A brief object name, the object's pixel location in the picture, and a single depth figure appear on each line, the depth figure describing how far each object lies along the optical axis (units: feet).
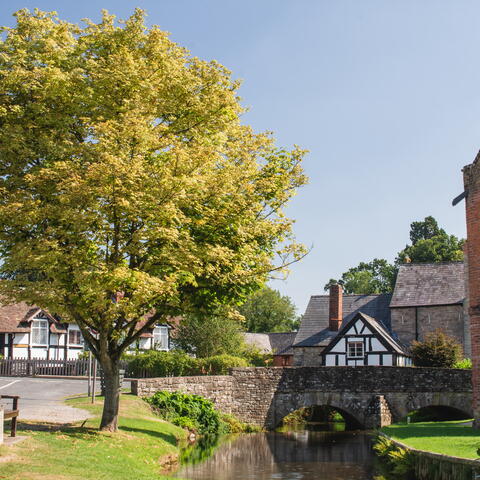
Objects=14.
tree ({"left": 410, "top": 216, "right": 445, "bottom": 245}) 309.22
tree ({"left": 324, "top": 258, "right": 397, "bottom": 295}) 306.96
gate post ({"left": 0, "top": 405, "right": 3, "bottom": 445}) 45.62
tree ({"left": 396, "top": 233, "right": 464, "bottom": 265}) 260.62
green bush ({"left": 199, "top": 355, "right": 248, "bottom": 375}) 121.39
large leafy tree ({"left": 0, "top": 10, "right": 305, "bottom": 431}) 55.11
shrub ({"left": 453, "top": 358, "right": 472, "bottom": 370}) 119.96
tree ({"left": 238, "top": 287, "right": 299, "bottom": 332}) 274.05
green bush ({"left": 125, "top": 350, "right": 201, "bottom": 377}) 120.67
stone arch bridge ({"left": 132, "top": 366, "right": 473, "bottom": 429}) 103.86
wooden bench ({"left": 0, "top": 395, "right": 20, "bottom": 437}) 48.20
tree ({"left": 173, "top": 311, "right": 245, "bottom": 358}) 146.30
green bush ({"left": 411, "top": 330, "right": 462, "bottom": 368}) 124.36
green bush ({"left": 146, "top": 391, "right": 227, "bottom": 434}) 89.51
